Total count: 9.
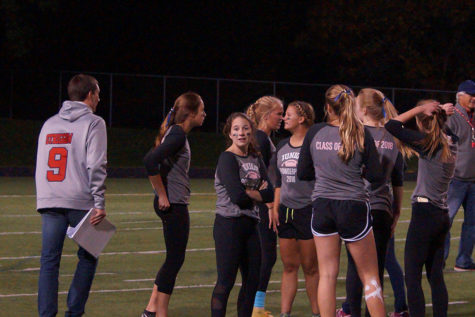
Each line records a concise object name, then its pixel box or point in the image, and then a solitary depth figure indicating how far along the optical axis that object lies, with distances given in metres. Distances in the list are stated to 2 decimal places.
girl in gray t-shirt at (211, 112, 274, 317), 12.38
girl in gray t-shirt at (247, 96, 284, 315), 14.62
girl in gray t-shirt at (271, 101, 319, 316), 13.97
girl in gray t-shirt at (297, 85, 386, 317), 11.73
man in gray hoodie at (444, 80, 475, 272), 18.74
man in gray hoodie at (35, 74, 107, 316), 12.46
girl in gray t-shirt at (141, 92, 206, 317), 13.40
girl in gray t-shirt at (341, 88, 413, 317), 12.88
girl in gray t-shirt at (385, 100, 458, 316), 12.94
